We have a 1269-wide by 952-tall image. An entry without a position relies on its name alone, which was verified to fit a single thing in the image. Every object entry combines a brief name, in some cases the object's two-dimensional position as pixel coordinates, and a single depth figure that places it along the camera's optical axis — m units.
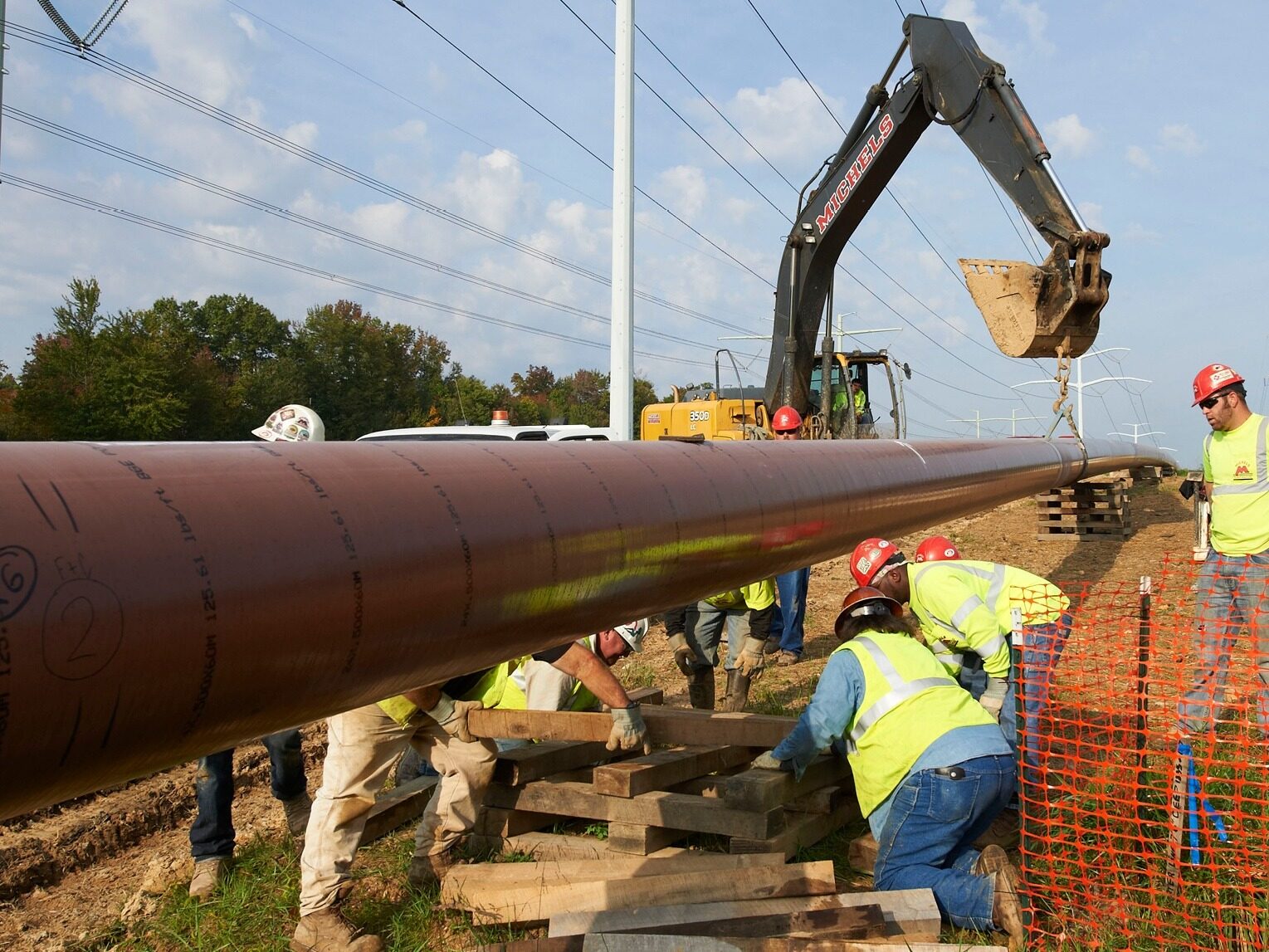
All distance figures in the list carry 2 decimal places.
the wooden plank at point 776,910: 3.36
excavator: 7.60
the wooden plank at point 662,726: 4.30
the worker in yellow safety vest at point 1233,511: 5.69
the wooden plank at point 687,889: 3.61
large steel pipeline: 1.20
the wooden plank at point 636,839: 4.18
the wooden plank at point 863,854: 4.17
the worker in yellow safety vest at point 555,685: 4.91
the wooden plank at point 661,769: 4.25
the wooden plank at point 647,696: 5.54
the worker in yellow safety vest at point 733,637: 6.69
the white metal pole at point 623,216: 11.20
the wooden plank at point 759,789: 4.09
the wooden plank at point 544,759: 4.56
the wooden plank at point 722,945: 3.04
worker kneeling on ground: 3.68
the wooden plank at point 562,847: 4.27
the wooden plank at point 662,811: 4.09
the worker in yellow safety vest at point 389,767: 3.88
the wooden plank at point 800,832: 4.06
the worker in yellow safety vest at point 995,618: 5.00
